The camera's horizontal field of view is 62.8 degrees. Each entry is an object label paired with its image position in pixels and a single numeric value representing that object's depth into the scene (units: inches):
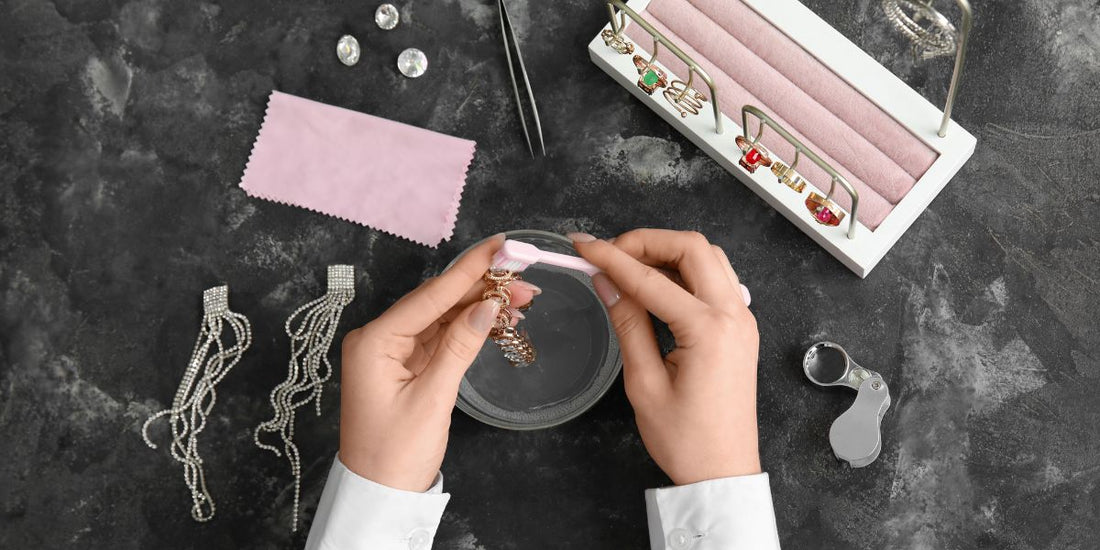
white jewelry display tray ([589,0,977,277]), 46.8
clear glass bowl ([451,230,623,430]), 47.5
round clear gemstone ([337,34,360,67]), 52.2
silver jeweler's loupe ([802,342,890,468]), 47.3
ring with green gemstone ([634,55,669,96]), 47.8
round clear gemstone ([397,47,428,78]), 51.7
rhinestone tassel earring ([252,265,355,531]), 50.1
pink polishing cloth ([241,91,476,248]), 51.1
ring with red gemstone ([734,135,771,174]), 47.0
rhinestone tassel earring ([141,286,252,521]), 50.0
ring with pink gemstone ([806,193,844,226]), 46.2
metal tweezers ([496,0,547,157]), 50.5
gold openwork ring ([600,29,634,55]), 48.4
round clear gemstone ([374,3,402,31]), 52.2
